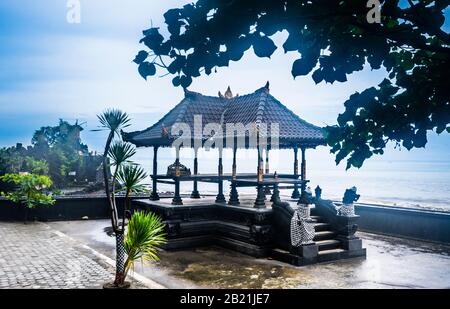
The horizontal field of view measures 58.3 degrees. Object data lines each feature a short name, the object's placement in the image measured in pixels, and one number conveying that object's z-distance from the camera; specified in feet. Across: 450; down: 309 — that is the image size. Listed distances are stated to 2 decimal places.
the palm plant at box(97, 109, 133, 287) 28.30
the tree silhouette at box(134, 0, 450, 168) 9.73
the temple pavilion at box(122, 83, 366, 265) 40.50
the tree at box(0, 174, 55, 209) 59.11
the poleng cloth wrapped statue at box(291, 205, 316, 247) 37.60
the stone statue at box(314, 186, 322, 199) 45.27
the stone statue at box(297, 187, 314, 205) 45.27
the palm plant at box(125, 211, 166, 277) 27.53
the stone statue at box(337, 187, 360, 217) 41.21
